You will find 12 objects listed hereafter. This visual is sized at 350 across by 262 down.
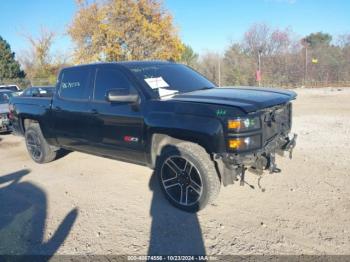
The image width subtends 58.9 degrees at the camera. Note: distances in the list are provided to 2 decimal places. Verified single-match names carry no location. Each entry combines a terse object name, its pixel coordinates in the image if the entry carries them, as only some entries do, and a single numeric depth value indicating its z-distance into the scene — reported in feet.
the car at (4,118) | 31.99
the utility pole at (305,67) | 80.61
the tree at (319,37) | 136.88
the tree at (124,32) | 82.38
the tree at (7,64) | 138.07
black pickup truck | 11.37
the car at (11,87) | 59.67
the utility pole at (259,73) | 75.10
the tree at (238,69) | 83.56
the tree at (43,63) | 129.39
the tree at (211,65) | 89.56
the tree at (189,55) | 123.54
